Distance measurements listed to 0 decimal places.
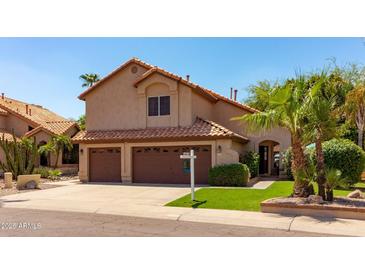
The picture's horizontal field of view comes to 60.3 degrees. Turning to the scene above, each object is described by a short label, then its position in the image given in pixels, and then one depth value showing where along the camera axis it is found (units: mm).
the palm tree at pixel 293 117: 10758
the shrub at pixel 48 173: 23125
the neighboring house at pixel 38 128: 27750
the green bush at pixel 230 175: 17188
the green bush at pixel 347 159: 15219
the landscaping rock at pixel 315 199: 10220
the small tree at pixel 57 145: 25125
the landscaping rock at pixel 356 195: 11656
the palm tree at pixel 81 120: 36944
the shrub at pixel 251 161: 19797
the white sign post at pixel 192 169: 12508
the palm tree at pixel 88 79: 40094
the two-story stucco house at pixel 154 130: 18781
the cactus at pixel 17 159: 21530
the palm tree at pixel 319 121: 10562
